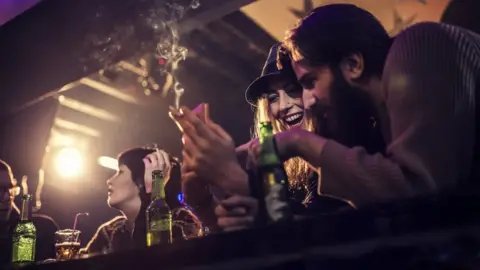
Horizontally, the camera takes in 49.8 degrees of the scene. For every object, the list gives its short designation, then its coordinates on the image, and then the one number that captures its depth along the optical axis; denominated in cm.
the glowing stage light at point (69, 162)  612
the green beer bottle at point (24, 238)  202
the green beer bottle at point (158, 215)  179
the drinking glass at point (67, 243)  224
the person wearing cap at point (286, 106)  176
